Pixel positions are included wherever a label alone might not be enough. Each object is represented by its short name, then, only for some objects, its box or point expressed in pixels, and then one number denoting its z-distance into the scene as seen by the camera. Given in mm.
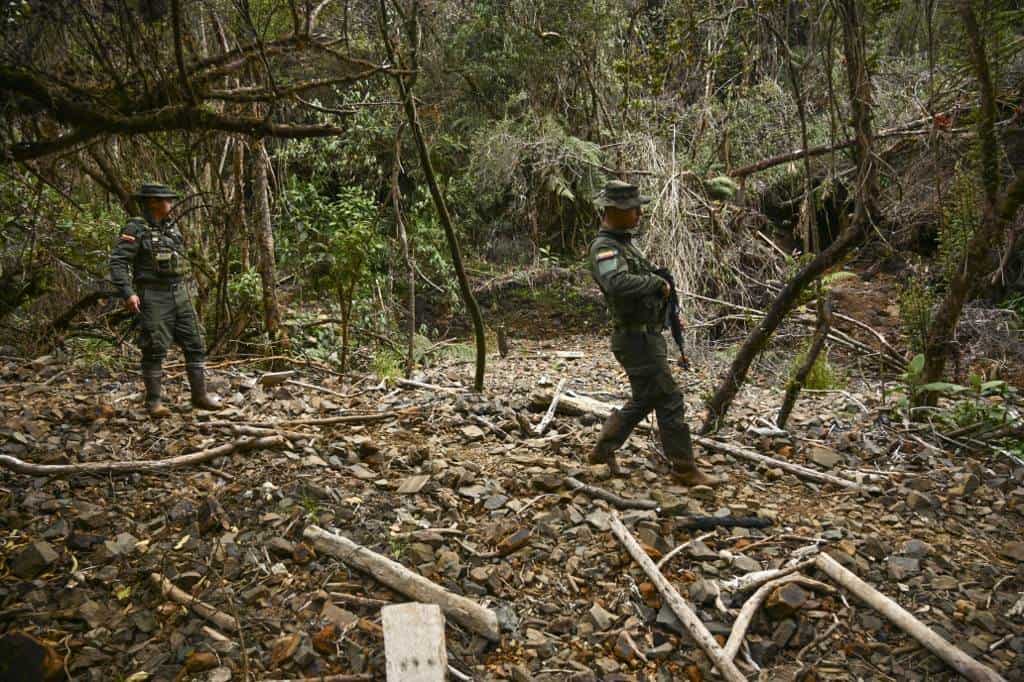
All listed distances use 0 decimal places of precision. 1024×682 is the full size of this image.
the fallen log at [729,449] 4438
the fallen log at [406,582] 2990
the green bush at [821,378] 6324
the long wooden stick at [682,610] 2816
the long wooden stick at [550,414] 5361
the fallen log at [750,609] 2936
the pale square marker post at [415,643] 2592
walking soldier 4199
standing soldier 4980
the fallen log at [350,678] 2627
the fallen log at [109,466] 3857
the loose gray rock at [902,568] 3441
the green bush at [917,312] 5445
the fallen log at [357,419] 5180
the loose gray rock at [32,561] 3053
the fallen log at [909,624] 2740
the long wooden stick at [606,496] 4051
